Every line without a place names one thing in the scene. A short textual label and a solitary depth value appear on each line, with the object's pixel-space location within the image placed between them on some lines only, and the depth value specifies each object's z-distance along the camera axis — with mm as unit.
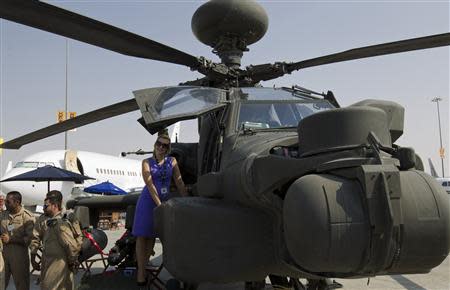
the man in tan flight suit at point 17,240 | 5363
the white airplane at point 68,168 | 21797
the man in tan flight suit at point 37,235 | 5204
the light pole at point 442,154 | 46416
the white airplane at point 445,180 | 41062
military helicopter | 2201
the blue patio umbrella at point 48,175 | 10797
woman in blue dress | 4012
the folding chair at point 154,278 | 4077
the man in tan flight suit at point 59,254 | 4312
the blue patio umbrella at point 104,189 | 19828
